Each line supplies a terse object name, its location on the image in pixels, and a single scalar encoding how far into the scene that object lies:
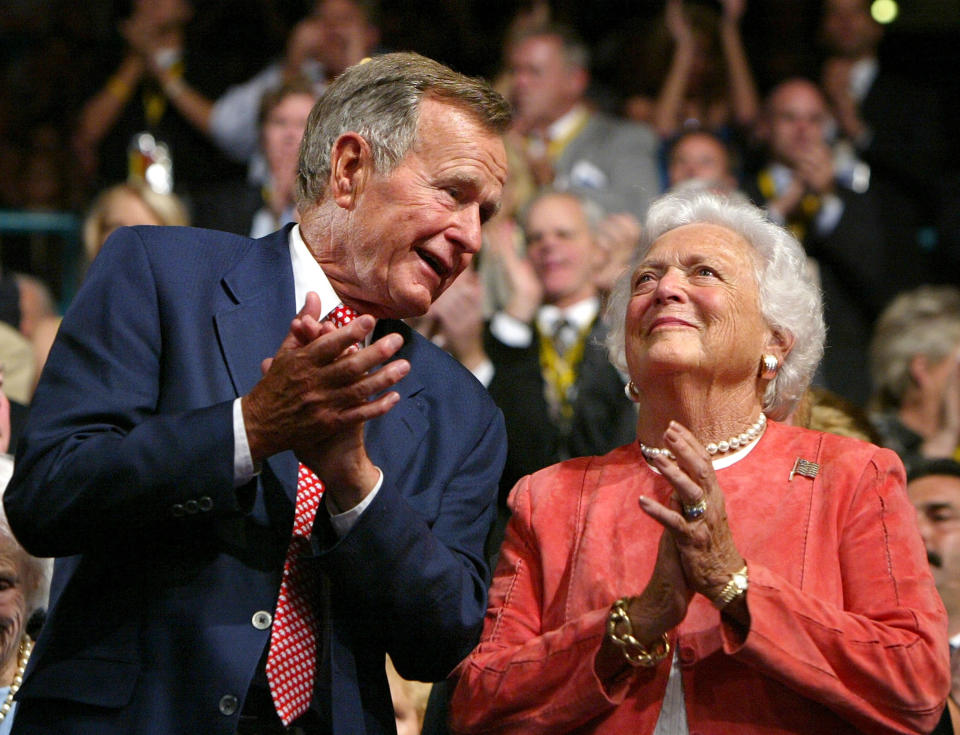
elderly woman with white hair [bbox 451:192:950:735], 4.58
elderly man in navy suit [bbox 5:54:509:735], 4.19
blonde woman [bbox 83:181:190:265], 10.14
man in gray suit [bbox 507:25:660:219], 12.81
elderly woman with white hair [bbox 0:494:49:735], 5.41
